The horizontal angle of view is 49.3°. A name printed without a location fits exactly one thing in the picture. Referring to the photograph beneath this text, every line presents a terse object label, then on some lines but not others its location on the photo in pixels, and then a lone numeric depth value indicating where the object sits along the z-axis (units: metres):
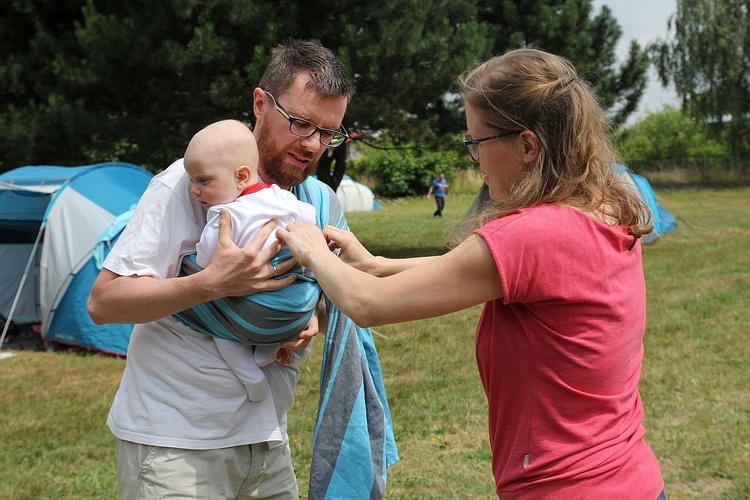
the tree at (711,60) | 32.16
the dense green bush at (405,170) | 31.69
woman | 1.67
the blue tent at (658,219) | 15.13
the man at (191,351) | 1.93
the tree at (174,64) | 10.55
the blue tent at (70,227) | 7.40
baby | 1.96
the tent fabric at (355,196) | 25.64
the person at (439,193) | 23.31
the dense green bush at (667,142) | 36.72
